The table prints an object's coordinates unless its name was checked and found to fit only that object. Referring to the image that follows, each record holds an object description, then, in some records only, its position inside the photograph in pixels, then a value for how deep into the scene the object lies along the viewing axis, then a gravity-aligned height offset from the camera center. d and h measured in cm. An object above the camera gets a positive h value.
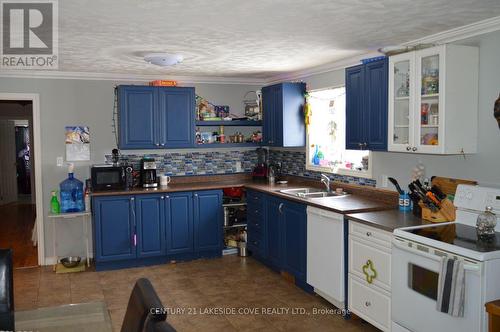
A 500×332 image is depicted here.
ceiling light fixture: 413 +77
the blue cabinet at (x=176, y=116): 550 +32
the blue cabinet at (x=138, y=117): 532 +31
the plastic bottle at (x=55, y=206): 502 -69
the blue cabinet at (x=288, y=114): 536 +34
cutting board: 343 -32
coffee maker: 546 -36
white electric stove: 250 -74
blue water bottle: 512 -59
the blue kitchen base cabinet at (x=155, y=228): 506 -98
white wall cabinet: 322 +32
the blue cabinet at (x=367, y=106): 379 +32
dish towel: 254 -82
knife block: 336 -53
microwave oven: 515 -39
